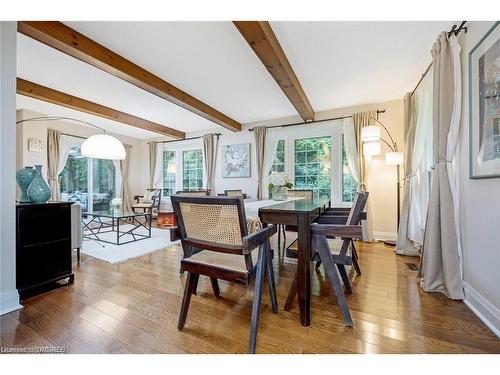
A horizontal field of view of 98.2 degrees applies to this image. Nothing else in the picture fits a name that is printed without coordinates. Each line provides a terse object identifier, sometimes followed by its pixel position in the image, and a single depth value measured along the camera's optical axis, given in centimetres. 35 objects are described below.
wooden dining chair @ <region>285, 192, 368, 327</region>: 139
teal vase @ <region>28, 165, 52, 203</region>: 193
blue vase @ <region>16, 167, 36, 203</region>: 195
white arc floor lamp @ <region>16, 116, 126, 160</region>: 304
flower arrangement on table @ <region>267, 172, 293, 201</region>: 249
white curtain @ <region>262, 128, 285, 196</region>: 462
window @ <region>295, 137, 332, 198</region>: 415
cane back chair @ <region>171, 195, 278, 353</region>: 120
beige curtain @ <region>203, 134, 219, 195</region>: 534
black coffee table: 354
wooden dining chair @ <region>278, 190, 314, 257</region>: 334
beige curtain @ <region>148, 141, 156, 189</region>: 626
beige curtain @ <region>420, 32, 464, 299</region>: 180
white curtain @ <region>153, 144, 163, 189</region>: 626
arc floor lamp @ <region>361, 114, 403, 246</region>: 314
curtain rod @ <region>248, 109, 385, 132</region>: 367
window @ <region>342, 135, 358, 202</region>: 397
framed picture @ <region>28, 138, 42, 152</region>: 407
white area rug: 285
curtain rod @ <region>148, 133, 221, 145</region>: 529
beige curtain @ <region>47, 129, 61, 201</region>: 448
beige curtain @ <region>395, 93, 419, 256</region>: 291
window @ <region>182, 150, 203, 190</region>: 576
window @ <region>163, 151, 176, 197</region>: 617
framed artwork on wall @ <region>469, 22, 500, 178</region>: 141
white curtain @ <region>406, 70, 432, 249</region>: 262
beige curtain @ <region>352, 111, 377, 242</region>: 361
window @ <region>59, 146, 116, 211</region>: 500
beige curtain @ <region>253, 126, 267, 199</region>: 465
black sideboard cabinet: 177
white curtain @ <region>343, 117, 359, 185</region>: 378
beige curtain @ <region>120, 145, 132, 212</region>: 598
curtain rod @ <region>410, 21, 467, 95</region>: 178
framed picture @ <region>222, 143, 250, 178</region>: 495
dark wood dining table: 142
